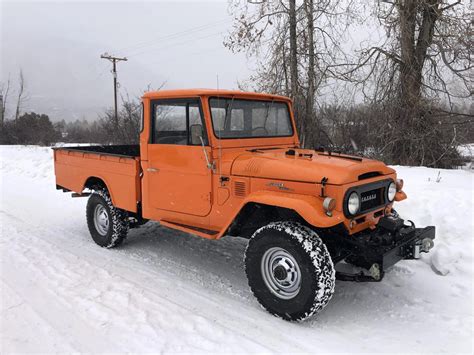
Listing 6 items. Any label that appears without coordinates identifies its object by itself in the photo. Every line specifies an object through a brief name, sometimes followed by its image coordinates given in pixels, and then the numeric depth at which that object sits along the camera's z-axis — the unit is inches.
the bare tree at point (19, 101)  1662.4
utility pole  1083.9
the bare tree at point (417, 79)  375.2
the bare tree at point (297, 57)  416.2
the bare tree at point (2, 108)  1357.5
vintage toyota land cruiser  136.6
